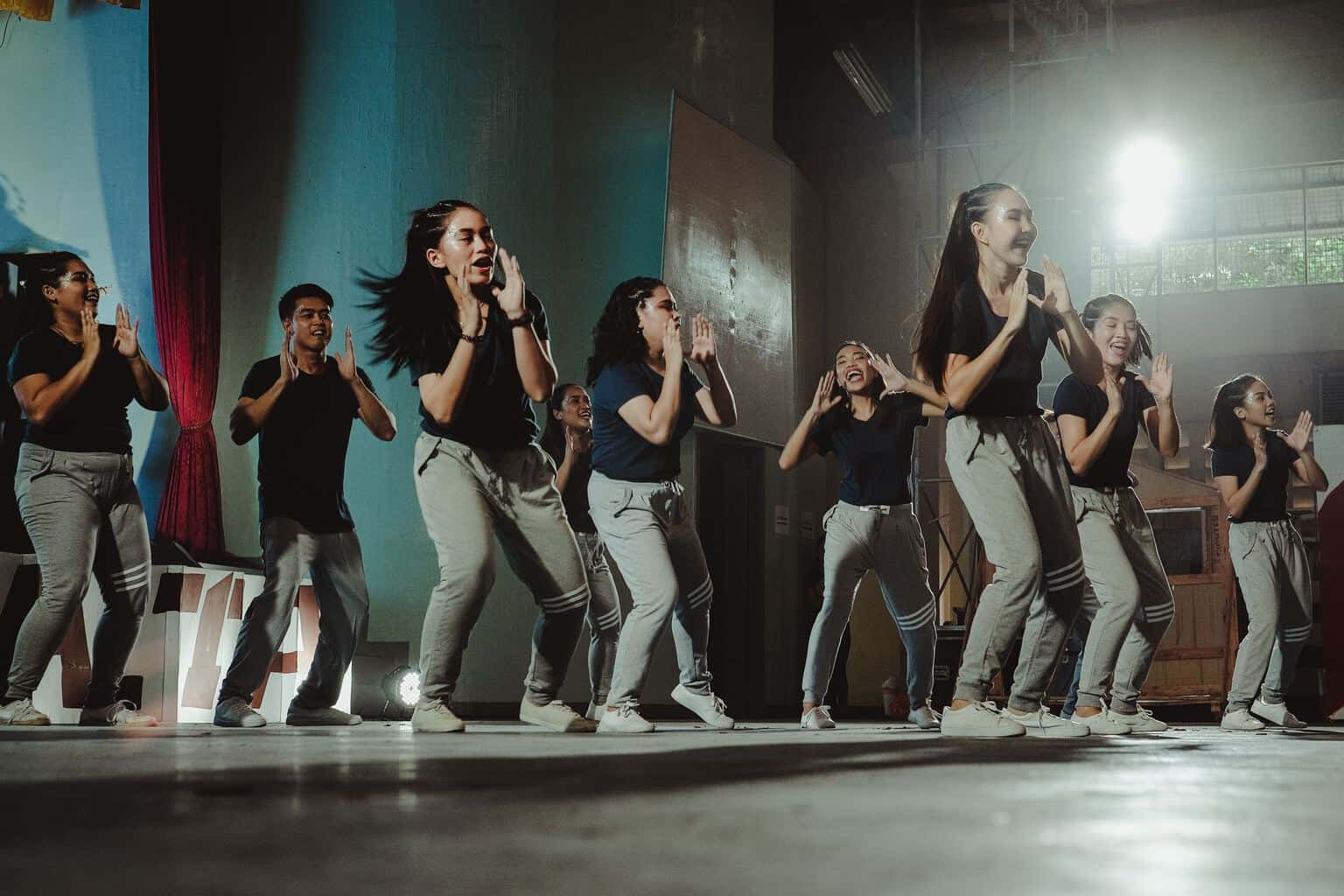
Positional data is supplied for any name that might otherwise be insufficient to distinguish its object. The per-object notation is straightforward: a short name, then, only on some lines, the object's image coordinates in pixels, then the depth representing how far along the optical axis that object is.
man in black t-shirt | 4.95
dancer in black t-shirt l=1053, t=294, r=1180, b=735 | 5.31
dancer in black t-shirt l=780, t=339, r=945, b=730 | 5.91
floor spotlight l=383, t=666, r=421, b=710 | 8.10
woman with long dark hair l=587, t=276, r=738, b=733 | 4.76
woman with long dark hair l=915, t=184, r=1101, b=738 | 4.26
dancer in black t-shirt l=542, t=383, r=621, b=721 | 6.29
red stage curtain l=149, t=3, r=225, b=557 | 8.53
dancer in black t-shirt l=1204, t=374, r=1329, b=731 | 6.79
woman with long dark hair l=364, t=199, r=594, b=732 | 4.21
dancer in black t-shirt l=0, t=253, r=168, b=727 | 5.00
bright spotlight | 15.29
